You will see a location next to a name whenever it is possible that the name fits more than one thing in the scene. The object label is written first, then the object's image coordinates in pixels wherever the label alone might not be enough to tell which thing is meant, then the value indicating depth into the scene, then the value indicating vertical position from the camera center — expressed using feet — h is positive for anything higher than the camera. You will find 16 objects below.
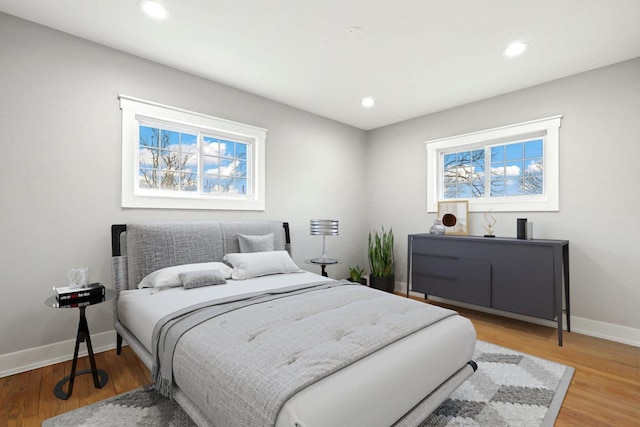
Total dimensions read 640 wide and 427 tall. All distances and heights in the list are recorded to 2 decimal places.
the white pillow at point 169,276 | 8.16 -1.65
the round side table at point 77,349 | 6.57 -3.00
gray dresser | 9.43 -2.00
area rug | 5.71 -3.84
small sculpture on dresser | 12.26 -0.34
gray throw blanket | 3.79 -1.96
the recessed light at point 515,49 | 8.55 +4.73
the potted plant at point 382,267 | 14.53 -2.50
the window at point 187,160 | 9.37 +1.98
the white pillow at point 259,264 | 9.45 -1.57
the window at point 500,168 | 11.05 +1.93
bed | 3.78 -2.01
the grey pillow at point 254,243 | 10.67 -1.00
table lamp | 12.64 -0.54
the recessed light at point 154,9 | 7.06 +4.88
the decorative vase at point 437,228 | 12.89 -0.56
